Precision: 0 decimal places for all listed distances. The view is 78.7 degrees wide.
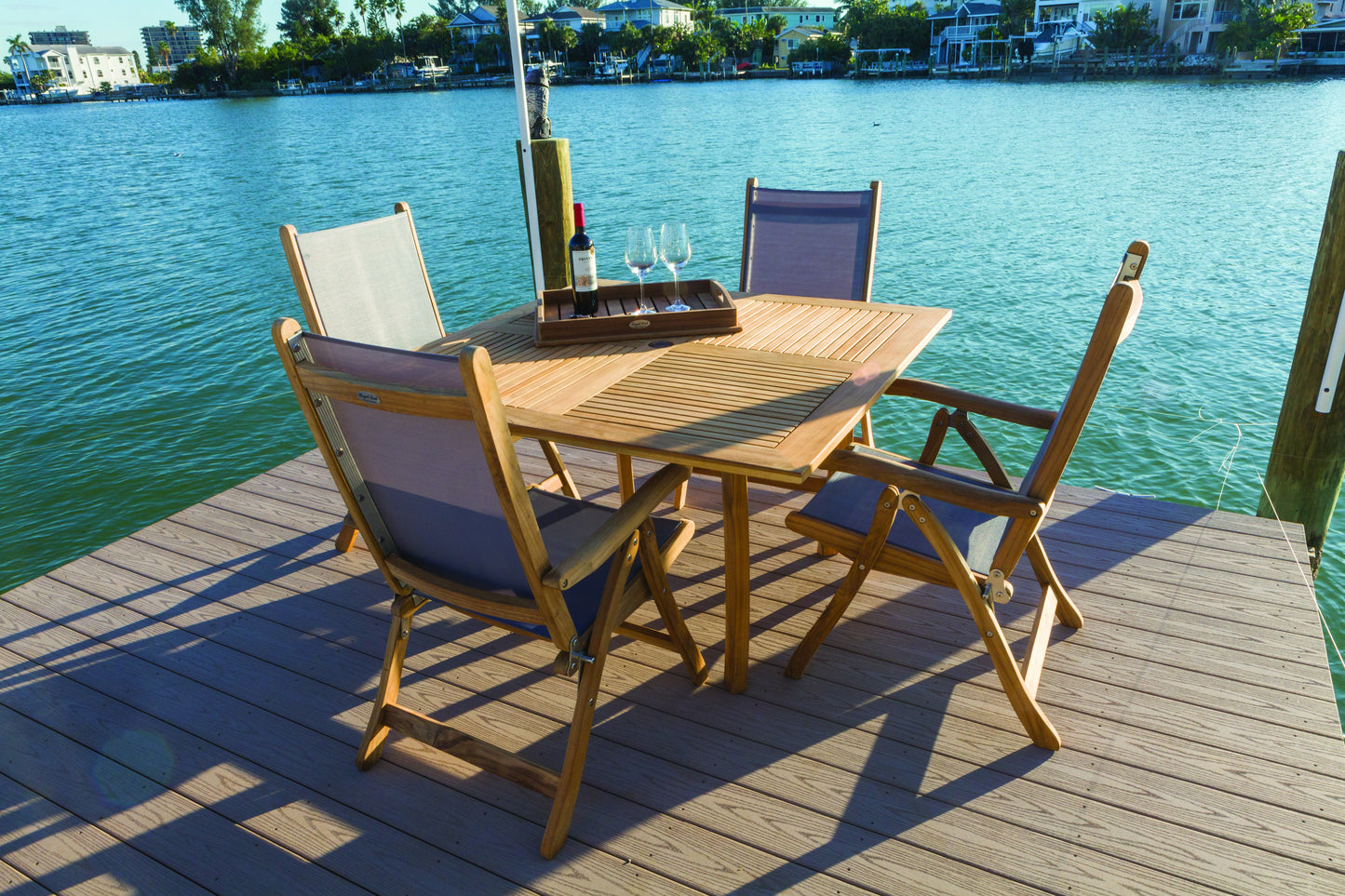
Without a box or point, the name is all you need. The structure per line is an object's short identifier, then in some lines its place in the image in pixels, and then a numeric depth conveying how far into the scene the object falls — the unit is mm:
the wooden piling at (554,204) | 3709
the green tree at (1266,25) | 42094
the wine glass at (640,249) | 2314
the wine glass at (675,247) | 2355
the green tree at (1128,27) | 48500
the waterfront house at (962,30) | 60062
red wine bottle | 2232
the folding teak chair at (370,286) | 2645
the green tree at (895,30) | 61156
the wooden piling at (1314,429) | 2668
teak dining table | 1628
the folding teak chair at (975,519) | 1677
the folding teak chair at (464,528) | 1376
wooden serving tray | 2299
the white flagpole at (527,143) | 3580
